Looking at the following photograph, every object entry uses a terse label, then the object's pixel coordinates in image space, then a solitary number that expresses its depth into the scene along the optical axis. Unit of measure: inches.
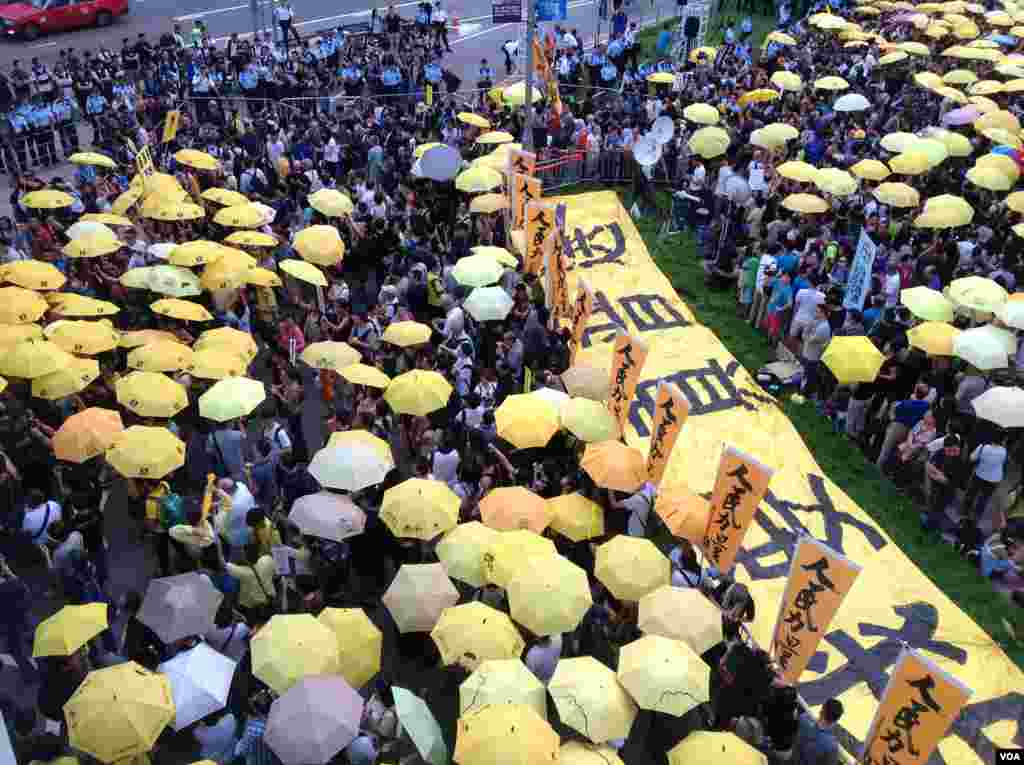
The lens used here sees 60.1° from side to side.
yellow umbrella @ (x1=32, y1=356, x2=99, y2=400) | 397.4
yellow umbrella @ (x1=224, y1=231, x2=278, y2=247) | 513.7
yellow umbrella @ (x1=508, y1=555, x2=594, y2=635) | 304.6
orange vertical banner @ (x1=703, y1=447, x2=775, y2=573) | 332.5
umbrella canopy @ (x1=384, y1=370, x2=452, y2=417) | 407.8
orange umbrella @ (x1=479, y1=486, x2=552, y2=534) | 347.9
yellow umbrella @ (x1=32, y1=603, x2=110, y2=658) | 287.6
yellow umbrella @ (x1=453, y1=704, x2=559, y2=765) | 247.1
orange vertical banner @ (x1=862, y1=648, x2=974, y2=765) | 258.7
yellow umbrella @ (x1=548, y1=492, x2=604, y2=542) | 357.4
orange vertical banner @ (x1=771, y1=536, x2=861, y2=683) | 297.3
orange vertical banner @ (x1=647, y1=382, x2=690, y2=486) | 377.1
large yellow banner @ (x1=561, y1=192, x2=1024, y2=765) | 348.2
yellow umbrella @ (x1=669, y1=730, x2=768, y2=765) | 255.8
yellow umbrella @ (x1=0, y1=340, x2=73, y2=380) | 394.9
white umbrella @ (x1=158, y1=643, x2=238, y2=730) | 275.6
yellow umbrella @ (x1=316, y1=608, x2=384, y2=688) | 297.3
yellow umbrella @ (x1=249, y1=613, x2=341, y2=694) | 278.8
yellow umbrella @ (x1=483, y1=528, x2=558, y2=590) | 322.7
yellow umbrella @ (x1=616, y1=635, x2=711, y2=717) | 278.5
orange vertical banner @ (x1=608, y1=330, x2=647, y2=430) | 408.6
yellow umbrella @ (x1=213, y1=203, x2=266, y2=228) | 534.9
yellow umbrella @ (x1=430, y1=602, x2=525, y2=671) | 294.0
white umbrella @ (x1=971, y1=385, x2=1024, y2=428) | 399.9
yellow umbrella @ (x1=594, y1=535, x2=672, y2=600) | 327.0
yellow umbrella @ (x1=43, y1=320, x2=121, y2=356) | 426.0
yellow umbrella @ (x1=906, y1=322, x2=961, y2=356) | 460.1
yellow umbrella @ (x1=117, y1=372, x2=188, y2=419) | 387.2
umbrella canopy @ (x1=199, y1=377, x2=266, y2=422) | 386.0
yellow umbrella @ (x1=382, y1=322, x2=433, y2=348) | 450.0
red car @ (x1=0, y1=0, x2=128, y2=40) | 1095.0
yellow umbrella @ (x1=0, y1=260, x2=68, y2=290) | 464.8
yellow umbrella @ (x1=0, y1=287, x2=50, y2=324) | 435.8
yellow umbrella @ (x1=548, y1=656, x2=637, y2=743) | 270.4
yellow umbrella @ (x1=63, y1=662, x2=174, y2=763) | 253.9
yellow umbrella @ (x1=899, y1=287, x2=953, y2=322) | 480.1
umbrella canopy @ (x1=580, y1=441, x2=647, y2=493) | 370.3
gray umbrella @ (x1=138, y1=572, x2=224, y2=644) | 297.4
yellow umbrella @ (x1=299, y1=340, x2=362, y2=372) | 435.2
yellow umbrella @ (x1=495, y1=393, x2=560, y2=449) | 391.2
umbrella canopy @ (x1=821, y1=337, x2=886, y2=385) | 440.8
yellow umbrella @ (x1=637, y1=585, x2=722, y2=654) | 307.1
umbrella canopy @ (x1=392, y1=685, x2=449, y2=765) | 263.6
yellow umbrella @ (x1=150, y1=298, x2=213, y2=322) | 444.5
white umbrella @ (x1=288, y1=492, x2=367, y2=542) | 343.9
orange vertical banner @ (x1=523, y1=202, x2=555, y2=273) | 526.9
